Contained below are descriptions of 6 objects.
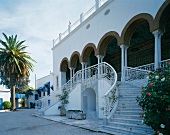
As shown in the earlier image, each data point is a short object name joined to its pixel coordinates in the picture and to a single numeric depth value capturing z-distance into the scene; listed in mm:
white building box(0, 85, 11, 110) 30375
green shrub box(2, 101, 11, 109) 28489
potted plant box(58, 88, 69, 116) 15672
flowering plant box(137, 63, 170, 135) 5477
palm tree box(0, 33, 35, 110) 25203
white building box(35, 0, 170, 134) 10500
